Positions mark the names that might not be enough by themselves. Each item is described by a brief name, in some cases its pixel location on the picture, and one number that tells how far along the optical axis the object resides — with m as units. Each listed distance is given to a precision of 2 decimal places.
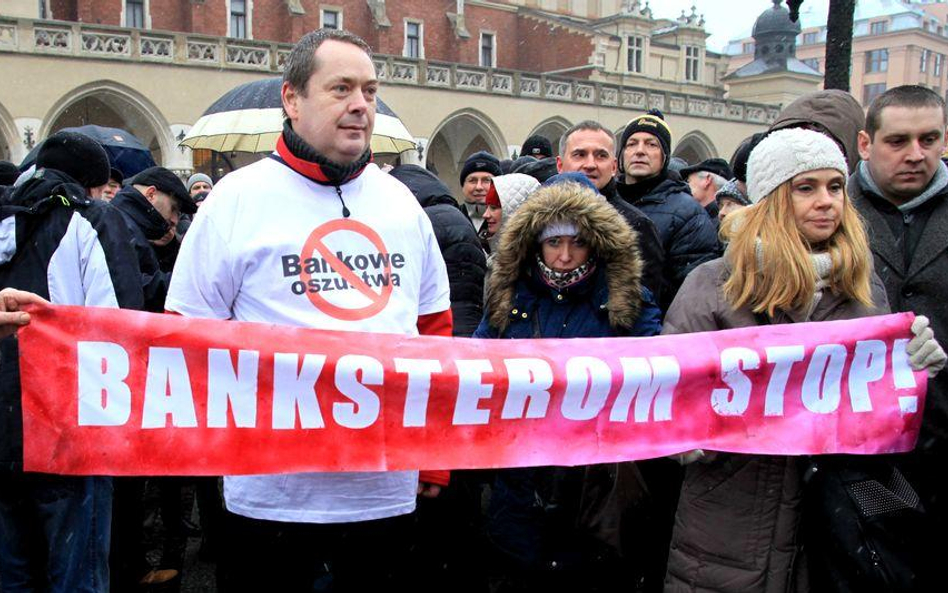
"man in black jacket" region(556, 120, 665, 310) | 4.29
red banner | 2.96
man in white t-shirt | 2.78
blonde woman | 3.02
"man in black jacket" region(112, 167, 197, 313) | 5.07
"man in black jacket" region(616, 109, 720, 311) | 4.87
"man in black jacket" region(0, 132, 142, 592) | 3.53
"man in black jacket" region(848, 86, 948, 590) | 3.56
